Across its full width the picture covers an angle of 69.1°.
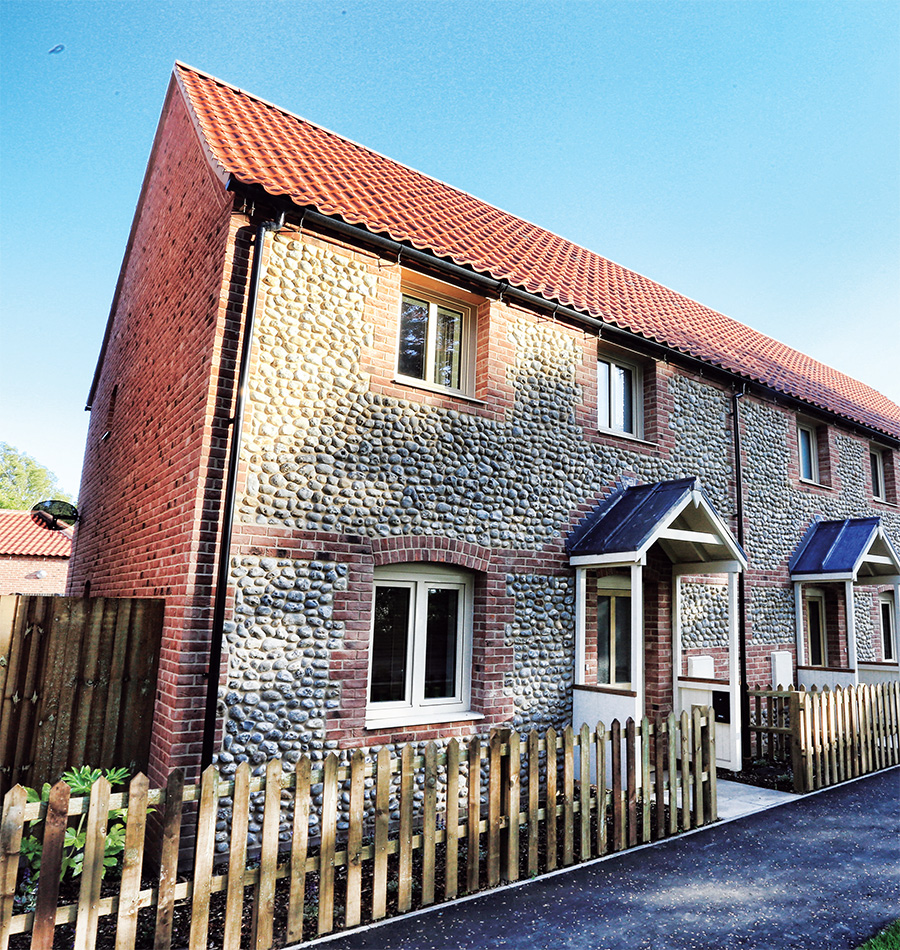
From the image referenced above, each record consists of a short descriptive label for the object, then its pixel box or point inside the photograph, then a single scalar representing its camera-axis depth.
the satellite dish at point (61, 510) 12.37
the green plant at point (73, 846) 4.69
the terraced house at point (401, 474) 6.24
